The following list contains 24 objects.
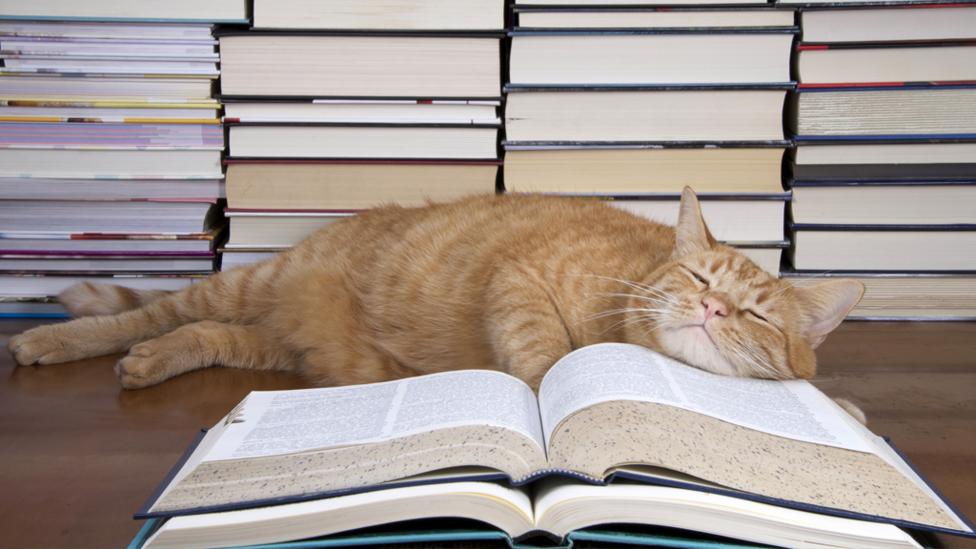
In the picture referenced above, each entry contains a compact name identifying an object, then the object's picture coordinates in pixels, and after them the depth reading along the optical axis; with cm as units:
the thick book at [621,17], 209
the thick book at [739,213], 219
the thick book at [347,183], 219
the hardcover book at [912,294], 226
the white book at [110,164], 214
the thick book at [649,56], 209
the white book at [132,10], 205
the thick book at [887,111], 211
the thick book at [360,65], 210
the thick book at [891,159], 215
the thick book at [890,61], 210
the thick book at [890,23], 207
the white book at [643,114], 213
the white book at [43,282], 224
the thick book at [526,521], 105
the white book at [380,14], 208
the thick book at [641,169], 217
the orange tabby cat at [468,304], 158
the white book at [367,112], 213
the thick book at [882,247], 222
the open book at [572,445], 110
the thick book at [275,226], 223
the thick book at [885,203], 219
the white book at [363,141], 215
